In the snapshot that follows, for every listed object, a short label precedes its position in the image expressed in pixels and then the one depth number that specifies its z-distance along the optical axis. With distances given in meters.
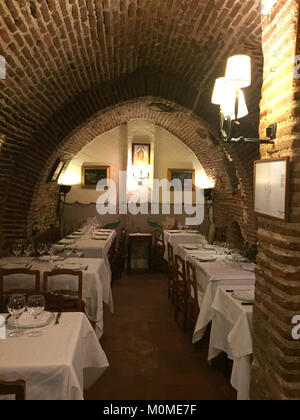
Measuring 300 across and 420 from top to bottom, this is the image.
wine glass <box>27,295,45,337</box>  2.59
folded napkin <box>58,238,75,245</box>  6.56
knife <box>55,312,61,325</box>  2.60
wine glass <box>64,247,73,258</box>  4.99
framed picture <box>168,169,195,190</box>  9.45
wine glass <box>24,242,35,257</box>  4.95
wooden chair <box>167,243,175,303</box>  5.45
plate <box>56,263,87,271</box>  4.26
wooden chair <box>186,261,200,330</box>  4.25
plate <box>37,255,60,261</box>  4.75
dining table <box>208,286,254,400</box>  2.83
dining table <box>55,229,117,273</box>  6.24
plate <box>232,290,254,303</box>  3.24
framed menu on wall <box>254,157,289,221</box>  2.13
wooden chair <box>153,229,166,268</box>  8.15
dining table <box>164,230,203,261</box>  7.86
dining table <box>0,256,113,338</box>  4.14
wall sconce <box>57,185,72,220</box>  8.38
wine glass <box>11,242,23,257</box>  4.88
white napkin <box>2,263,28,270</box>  4.40
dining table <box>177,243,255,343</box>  4.04
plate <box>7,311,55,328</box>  2.50
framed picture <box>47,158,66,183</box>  6.77
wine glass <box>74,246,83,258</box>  5.21
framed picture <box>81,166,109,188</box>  9.21
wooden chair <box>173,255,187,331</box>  4.62
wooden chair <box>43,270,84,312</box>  3.45
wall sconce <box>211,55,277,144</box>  2.77
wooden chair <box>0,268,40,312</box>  3.52
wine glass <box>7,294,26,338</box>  2.56
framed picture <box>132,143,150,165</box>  9.26
